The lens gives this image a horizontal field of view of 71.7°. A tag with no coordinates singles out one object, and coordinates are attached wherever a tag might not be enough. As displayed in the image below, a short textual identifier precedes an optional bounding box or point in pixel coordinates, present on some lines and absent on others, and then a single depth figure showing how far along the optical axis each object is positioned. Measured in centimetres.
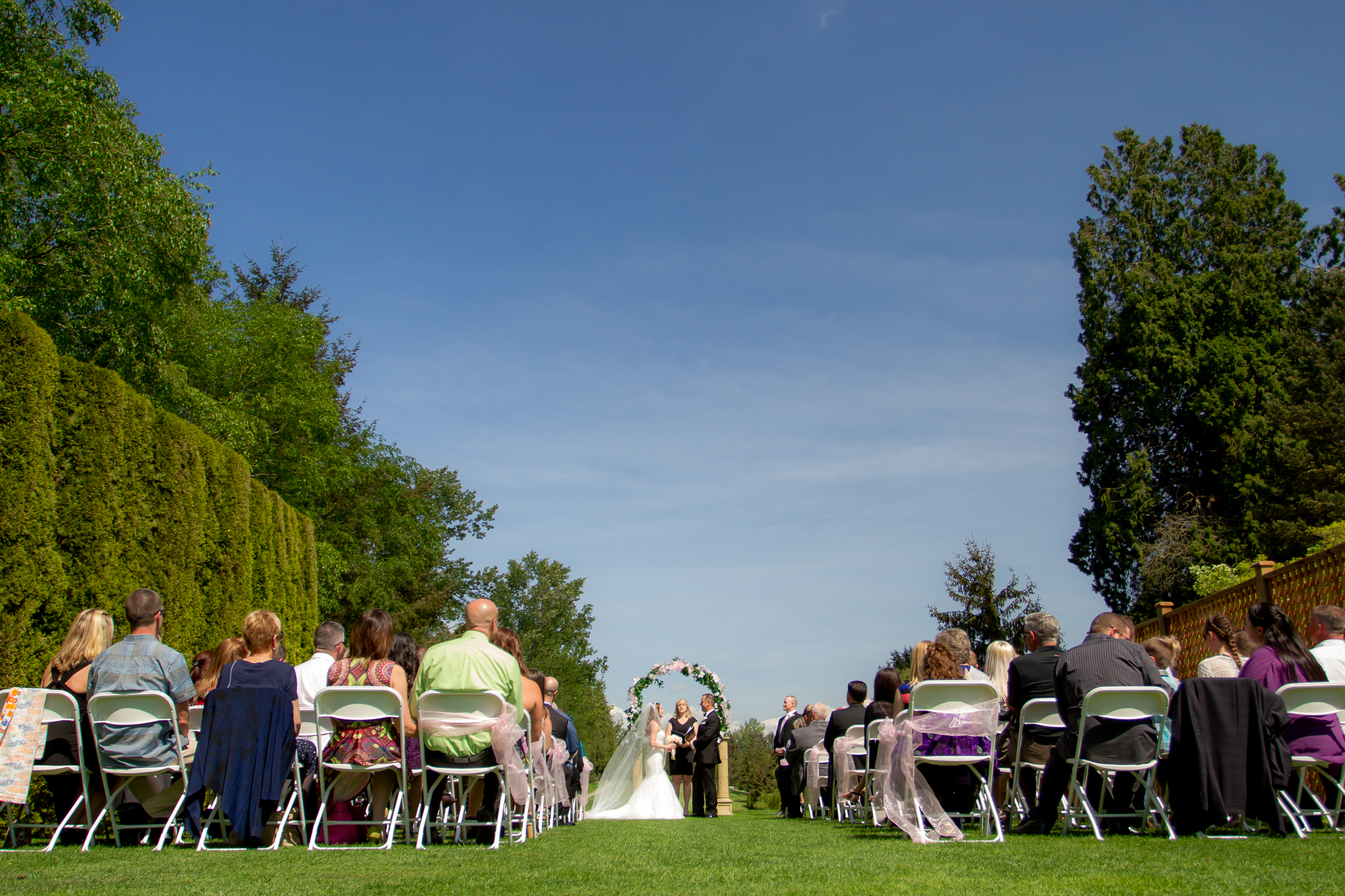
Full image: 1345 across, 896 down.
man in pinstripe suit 554
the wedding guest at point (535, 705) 625
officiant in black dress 1382
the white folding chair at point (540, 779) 648
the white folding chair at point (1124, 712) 537
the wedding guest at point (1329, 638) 591
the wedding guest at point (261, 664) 574
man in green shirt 563
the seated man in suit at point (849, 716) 941
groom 1341
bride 1334
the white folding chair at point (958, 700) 579
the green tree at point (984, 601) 3092
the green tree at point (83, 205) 1455
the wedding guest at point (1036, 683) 645
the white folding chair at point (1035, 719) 624
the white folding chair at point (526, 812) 589
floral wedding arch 1606
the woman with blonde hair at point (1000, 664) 771
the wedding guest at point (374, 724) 563
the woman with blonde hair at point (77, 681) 574
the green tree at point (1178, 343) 2897
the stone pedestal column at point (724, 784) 1416
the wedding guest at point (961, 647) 673
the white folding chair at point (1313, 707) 534
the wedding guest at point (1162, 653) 802
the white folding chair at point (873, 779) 637
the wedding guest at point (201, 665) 705
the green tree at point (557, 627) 4859
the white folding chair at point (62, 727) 536
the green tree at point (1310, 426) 2506
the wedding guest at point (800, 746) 1148
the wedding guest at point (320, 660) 641
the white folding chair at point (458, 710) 550
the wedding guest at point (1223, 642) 683
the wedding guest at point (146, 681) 560
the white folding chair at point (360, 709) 536
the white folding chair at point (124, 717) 547
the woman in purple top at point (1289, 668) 553
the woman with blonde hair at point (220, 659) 655
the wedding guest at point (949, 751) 602
